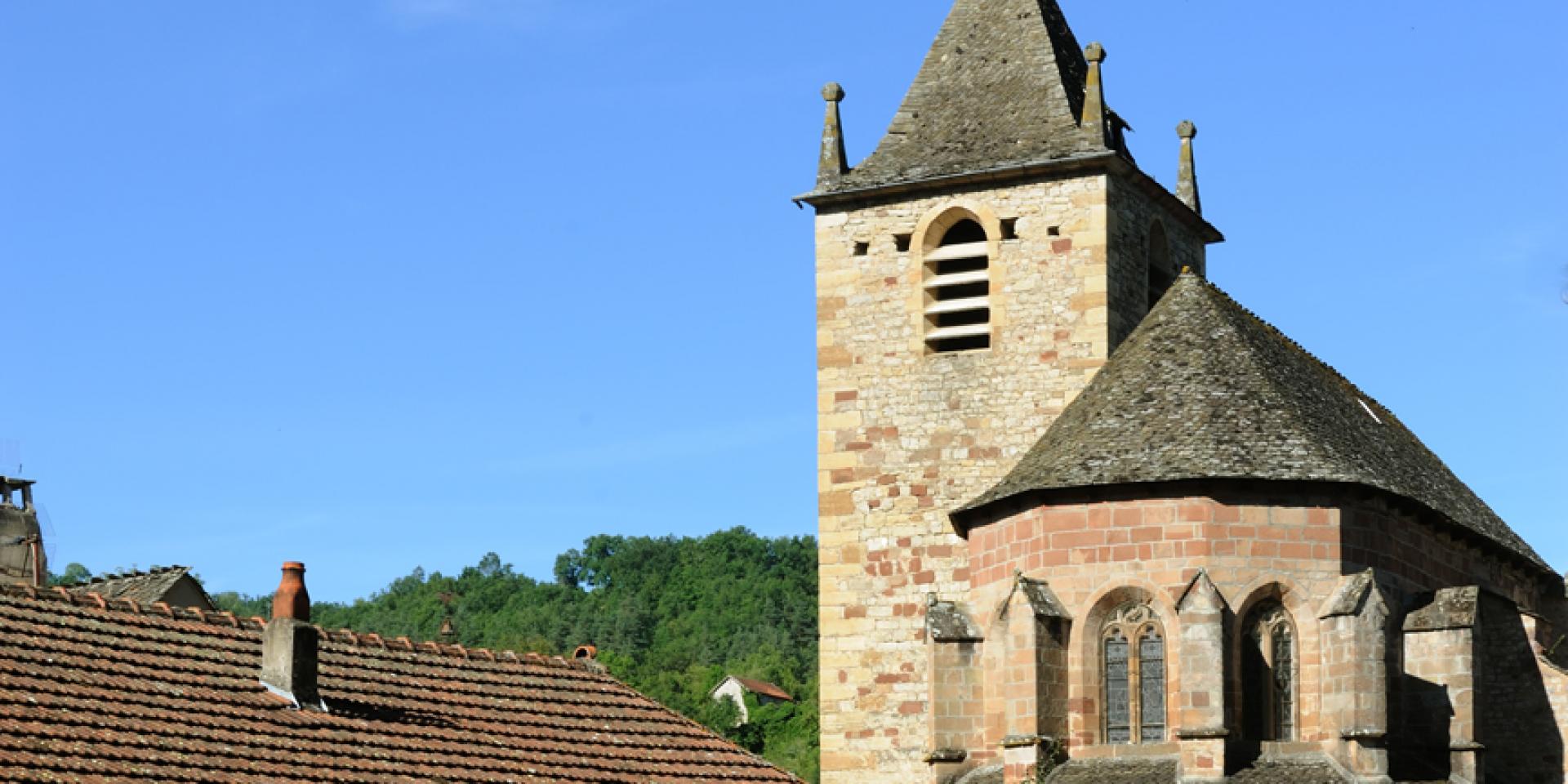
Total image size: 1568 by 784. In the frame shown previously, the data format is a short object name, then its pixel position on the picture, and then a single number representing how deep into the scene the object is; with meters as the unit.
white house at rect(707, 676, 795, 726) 96.50
